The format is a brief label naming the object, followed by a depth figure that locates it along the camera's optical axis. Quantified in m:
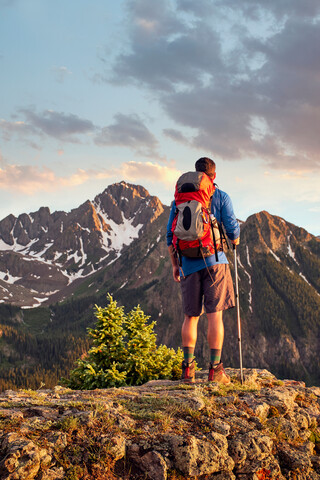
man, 9.98
